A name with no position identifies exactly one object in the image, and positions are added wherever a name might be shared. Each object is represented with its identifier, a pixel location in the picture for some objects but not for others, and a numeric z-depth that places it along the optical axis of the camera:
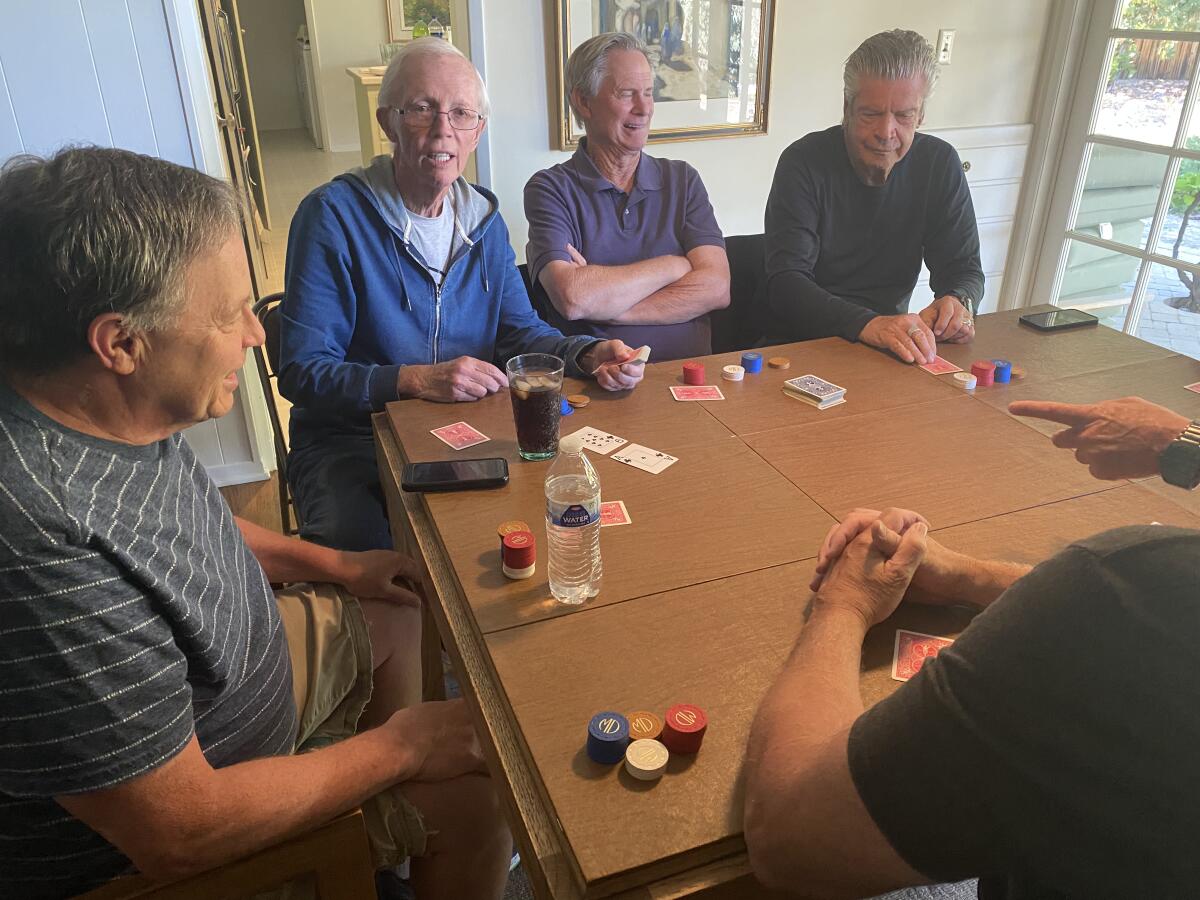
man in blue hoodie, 1.75
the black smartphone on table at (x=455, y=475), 1.36
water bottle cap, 1.28
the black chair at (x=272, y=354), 2.08
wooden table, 0.82
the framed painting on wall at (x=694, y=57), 2.97
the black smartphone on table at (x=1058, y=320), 2.05
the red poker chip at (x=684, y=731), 0.86
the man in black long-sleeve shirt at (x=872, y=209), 2.22
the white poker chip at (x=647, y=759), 0.83
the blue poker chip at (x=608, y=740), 0.85
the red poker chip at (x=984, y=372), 1.75
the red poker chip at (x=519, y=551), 1.13
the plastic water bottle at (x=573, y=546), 1.09
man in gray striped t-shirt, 0.79
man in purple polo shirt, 2.21
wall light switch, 3.51
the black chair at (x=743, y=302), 2.64
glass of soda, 1.41
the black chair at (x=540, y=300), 2.32
